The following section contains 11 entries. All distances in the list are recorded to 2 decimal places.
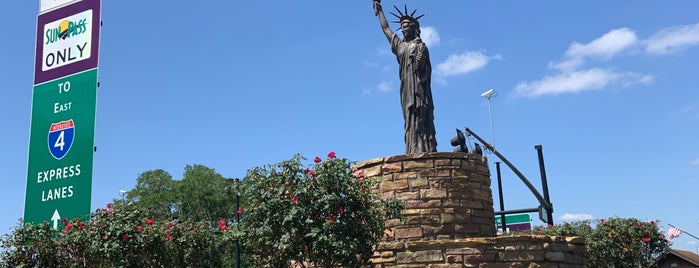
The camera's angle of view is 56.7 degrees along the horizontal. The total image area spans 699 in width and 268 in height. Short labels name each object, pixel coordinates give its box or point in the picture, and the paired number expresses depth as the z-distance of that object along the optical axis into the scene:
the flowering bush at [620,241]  16.88
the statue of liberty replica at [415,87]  13.44
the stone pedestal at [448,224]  10.78
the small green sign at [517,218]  22.69
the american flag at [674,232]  31.55
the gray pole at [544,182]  18.78
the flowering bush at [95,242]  11.71
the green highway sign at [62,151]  11.32
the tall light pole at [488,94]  38.38
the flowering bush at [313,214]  10.15
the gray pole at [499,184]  29.67
